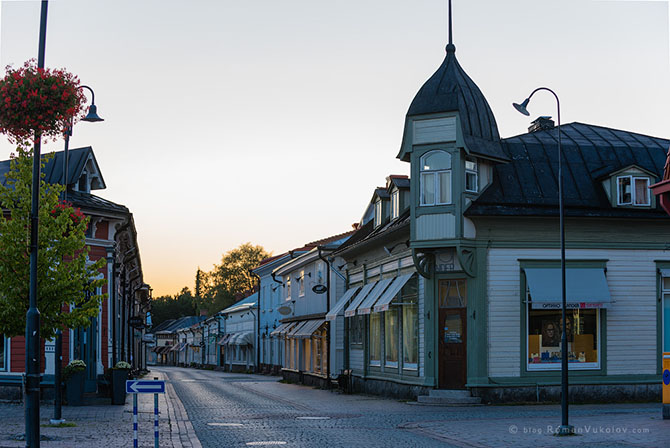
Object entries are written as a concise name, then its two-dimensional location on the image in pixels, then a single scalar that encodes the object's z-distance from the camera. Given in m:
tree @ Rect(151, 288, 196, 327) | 161.74
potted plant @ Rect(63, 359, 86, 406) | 23.66
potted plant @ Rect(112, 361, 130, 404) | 24.34
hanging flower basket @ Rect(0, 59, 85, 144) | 12.92
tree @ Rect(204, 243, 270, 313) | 118.81
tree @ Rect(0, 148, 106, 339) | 16.52
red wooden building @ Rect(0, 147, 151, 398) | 25.42
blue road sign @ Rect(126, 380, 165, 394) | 12.84
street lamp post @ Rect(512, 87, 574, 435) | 16.25
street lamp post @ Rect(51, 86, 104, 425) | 18.03
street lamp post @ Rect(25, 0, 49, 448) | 12.44
